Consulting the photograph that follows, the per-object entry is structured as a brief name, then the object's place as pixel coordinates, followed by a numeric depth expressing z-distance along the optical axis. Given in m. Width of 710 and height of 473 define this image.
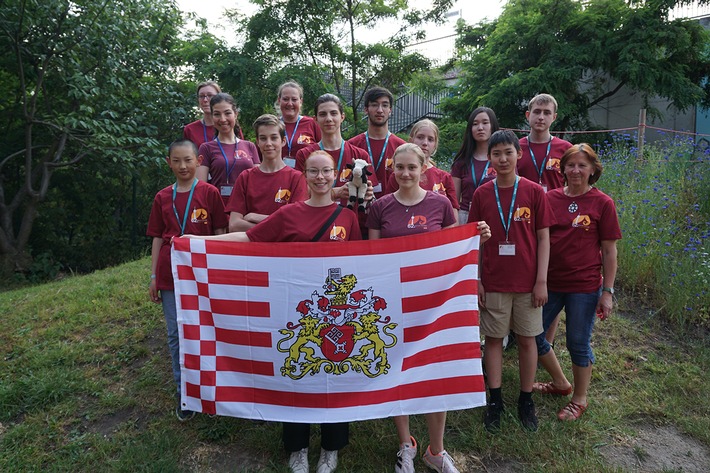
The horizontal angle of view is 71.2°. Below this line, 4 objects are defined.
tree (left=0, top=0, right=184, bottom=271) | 9.84
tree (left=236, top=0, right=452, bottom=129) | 12.02
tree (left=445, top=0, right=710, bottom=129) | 12.28
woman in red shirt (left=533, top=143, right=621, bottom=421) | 3.60
